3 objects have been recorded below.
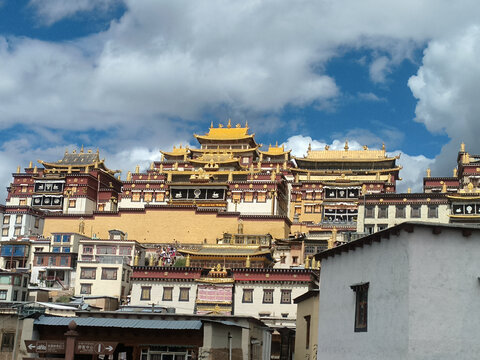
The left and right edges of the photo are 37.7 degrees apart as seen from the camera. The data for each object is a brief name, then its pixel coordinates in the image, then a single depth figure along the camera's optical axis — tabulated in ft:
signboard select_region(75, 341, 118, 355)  91.25
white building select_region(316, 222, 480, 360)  68.39
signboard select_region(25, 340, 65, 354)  92.69
